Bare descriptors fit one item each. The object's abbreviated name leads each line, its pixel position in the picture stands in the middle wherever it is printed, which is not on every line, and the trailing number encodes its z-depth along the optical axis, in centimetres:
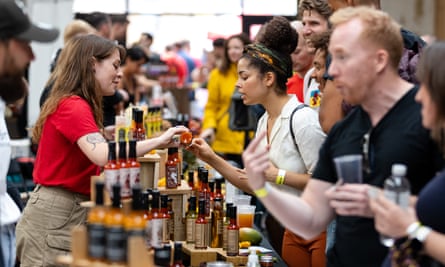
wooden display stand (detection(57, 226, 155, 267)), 344
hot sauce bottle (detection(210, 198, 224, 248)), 520
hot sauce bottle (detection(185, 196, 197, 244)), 517
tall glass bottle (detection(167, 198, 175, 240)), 529
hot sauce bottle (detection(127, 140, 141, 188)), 445
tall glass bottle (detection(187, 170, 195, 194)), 580
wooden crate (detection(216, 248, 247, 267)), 495
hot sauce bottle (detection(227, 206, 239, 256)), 500
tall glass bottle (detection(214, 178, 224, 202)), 561
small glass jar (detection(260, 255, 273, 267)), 475
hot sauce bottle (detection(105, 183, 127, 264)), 349
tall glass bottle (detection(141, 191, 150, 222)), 464
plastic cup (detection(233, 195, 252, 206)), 597
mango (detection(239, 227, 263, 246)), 557
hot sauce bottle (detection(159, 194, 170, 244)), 492
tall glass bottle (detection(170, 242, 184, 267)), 426
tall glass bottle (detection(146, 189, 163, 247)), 448
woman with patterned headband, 517
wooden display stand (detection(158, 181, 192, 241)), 539
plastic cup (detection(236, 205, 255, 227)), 574
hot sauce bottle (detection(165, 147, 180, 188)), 545
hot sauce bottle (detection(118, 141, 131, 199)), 433
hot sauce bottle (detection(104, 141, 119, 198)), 429
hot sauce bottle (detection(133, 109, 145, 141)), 554
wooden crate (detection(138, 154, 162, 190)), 540
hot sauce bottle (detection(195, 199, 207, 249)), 509
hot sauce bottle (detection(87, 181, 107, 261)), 355
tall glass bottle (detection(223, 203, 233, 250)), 509
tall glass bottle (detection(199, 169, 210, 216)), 542
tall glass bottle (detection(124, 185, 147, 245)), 350
